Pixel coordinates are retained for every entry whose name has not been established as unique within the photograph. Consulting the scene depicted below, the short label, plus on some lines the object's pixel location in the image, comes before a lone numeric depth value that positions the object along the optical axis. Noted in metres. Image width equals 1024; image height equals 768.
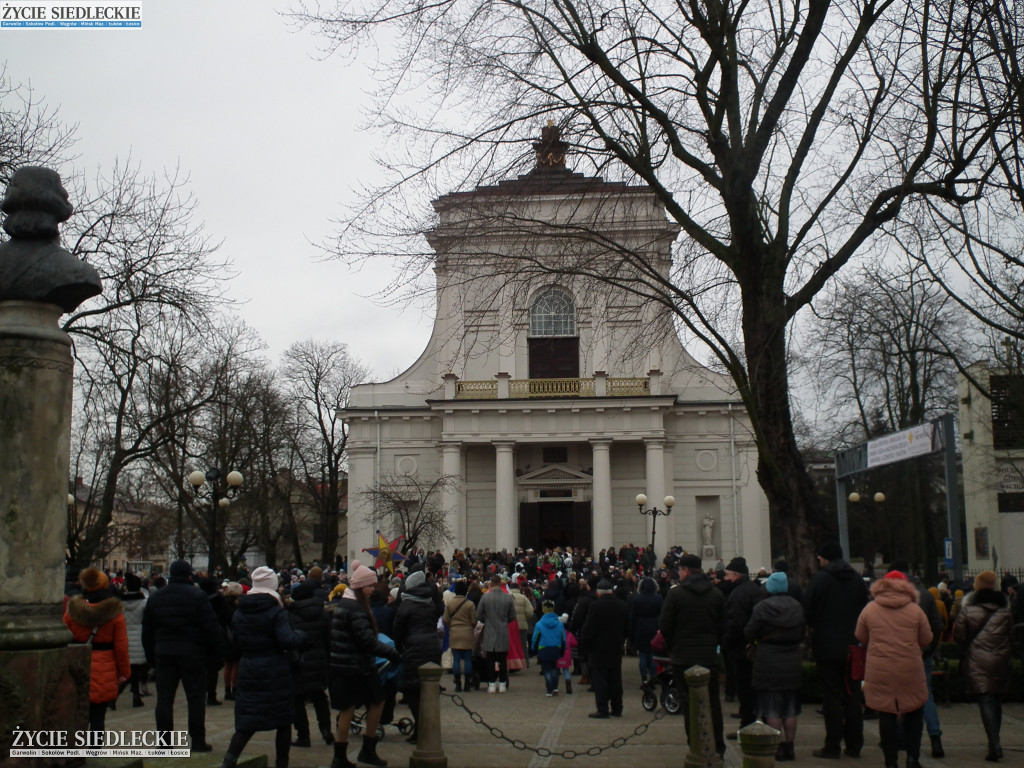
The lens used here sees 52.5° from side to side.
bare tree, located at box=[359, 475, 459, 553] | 40.28
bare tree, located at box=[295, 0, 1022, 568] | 14.05
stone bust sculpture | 6.55
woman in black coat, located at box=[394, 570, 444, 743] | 11.56
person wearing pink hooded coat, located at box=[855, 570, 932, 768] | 8.71
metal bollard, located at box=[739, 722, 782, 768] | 6.52
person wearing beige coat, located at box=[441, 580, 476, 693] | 15.59
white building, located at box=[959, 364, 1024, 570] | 41.47
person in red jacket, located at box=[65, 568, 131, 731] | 9.03
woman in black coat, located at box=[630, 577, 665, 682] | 14.93
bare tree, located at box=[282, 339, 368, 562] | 59.62
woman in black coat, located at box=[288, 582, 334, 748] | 10.60
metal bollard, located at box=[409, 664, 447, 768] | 9.20
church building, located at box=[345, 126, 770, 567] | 41.25
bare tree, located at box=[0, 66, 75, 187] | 17.38
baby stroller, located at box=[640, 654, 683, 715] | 12.69
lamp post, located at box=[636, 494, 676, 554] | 33.76
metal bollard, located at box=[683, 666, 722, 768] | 8.70
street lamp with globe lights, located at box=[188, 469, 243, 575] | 24.97
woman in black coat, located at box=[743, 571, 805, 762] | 9.60
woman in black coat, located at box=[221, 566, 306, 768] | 8.45
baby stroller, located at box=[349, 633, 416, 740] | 11.00
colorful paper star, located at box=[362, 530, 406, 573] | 25.56
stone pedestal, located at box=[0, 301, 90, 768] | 6.09
